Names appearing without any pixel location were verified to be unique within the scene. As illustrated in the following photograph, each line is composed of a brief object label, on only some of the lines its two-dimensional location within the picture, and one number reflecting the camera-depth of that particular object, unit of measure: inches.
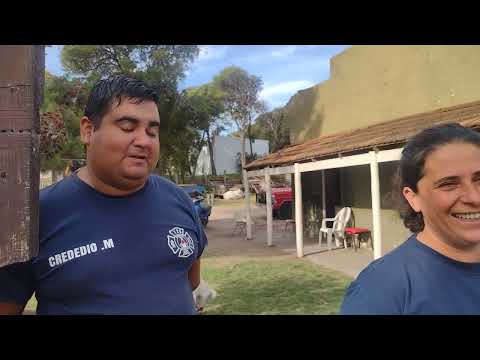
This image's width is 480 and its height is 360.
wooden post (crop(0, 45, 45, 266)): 31.0
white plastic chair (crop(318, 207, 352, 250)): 343.9
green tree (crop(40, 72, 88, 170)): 194.8
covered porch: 220.5
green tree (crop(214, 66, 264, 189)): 1387.8
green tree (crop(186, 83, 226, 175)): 700.7
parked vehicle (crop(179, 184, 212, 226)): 497.5
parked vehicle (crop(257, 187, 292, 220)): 631.2
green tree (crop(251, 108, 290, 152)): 1305.0
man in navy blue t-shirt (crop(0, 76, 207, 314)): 45.9
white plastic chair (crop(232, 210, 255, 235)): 482.9
